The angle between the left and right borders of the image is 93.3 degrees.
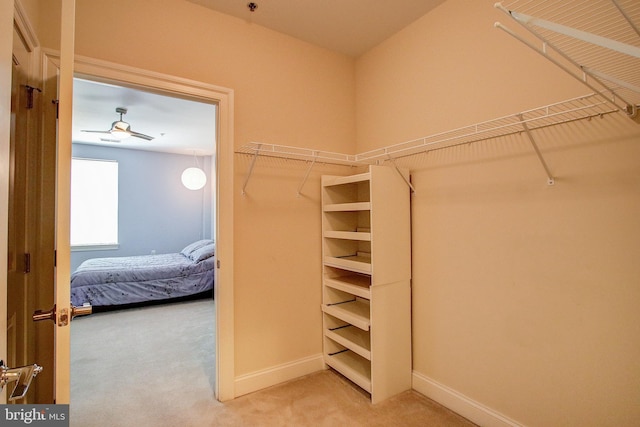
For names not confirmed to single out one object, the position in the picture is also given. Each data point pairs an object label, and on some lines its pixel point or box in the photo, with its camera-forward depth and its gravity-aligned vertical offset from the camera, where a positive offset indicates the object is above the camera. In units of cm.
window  544 +28
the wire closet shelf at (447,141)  139 +49
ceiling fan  376 +113
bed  411 -88
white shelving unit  202 -53
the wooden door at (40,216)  93 +1
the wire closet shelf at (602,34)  114 +76
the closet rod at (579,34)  70 +45
